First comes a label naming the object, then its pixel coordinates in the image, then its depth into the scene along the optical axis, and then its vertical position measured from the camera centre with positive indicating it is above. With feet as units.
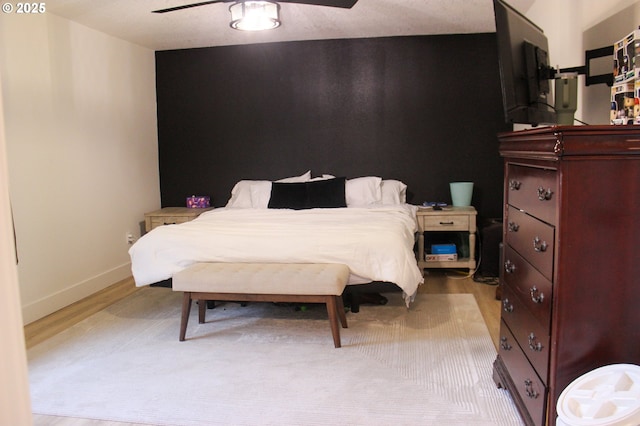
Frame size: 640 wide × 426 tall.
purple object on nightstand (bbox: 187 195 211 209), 17.28 -1.58
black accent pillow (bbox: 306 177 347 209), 15.20 -1.23
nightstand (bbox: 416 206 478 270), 14.78 -2.22
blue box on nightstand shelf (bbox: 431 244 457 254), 14.93 -2.94
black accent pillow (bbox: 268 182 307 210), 15.34 -1.29
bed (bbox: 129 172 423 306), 10.58 -1.95
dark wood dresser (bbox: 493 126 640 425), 4.94 -1.08
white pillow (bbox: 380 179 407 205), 15.64 -1.25
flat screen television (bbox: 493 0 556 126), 6.73 +1.15
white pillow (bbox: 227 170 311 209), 16.07 -1.23
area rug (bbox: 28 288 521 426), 7.33 -3.77
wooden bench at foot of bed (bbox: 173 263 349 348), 9.59 -2.51
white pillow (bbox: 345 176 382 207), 15.55 -1.23
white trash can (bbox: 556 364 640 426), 4.35 -2.35
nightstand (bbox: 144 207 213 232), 15.85 -1.90
